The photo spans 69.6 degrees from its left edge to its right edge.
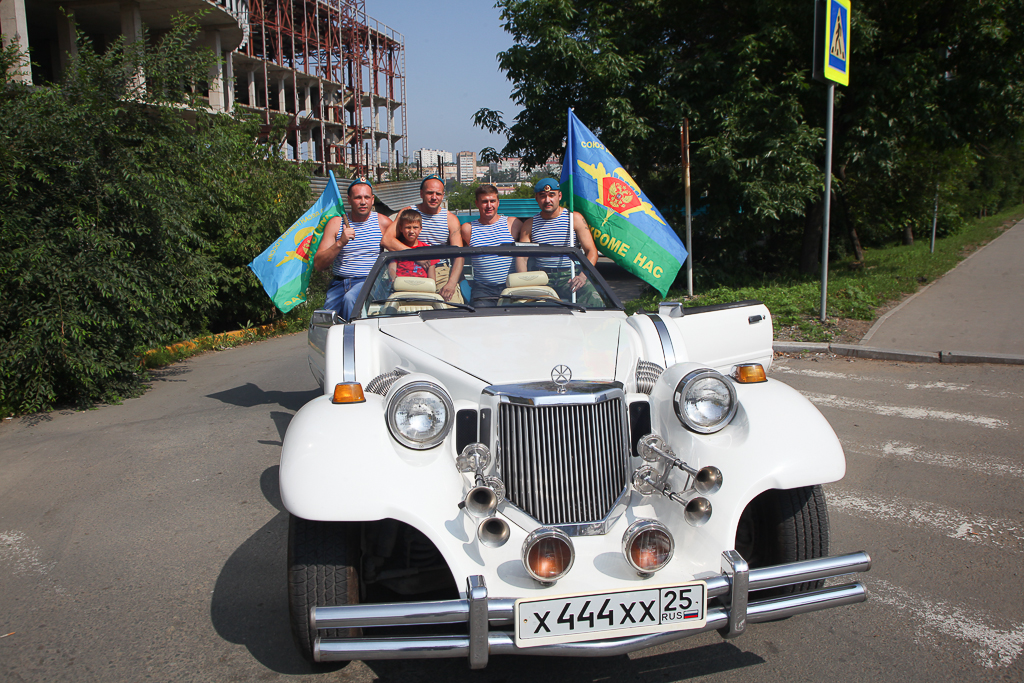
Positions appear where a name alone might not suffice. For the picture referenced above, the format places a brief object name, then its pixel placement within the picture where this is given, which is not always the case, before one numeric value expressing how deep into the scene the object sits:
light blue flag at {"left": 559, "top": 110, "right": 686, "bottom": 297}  7.39
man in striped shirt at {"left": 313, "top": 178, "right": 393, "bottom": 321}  6.62
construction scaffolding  44.09
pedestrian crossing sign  9.17
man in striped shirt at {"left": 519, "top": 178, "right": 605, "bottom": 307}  6.55
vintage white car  2.36
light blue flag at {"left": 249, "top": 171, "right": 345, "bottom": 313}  7.35
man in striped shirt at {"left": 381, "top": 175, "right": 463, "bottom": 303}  6.90
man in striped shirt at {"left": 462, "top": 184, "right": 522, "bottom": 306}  6.39
